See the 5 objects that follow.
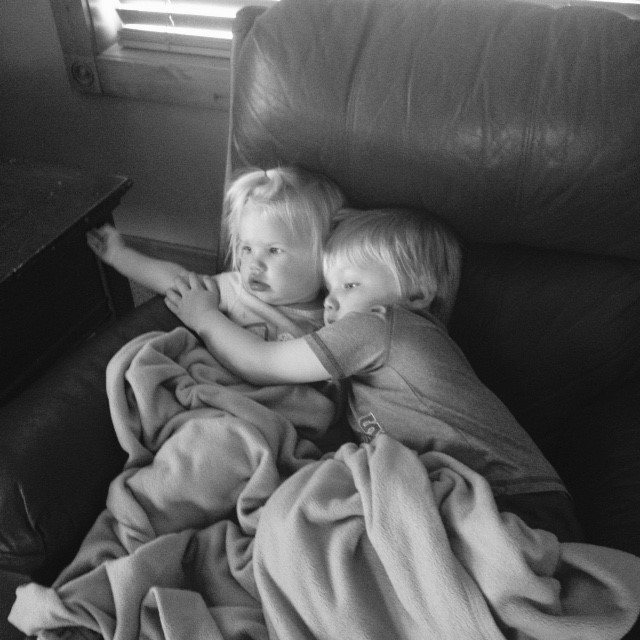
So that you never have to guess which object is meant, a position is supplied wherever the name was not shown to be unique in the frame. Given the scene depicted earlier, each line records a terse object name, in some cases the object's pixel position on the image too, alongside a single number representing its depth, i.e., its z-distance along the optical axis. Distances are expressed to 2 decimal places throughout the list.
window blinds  1.50
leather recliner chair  0.86
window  1.51
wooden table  1.05
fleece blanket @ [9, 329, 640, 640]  0.69
